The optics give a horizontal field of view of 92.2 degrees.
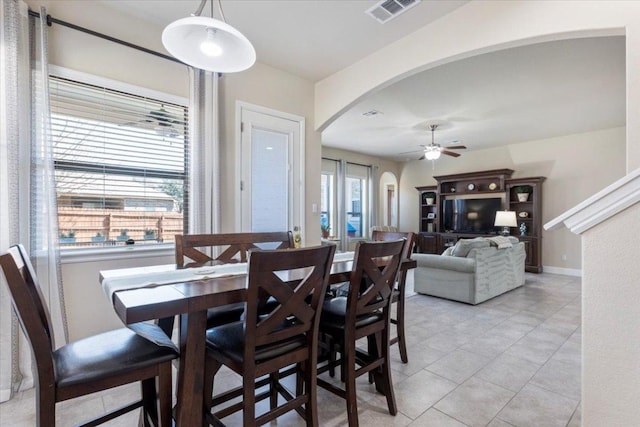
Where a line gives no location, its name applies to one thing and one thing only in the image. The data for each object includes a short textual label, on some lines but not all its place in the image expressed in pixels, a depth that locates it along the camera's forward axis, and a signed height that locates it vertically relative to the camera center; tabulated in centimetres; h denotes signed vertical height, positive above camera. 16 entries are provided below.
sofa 409 -85
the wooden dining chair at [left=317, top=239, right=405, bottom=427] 164 -63
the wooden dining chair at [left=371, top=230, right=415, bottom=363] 246 -73
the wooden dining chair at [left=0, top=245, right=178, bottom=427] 112 -60
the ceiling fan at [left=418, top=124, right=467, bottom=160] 537 +106
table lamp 621 -17
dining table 118 -37
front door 329 +48
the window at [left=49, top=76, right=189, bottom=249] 236 +40
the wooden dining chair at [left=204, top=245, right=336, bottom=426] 124 -57
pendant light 159 +90
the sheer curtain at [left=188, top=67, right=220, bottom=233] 282 +54
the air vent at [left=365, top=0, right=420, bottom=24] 245 +166
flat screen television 700 -8
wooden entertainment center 638 +16
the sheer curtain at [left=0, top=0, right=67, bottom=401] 202 +27
